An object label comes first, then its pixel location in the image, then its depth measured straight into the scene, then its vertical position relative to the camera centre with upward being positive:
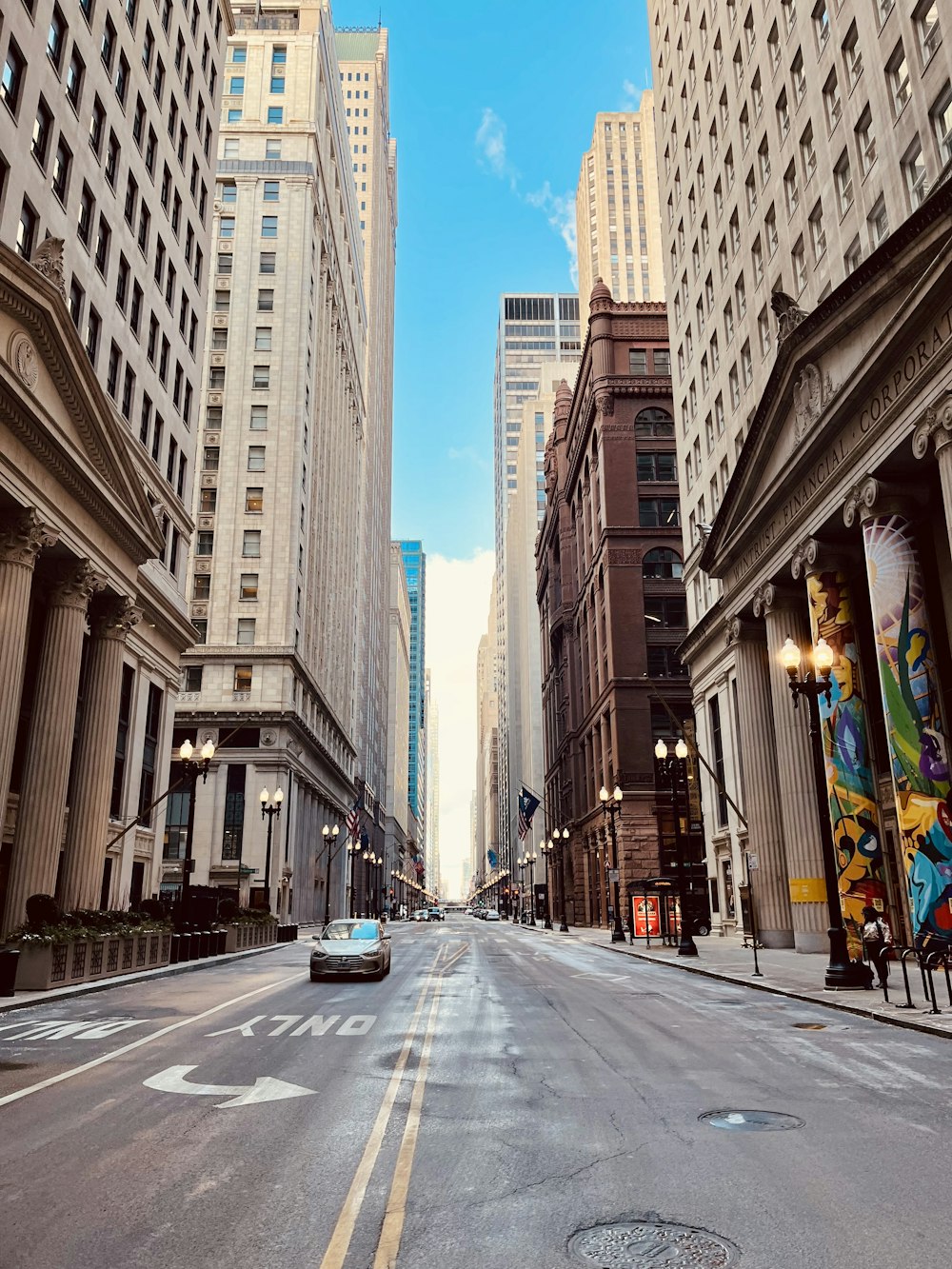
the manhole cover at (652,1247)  5.27 -1.96
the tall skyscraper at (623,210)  164.50 +118.73
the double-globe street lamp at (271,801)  44.67 +4.67
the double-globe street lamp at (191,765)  29.44 +4.19
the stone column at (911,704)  21.17 +4.38
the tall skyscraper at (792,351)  23.62 +15.57
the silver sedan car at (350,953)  24.12 -1.33
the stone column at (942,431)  20.14 +9.66
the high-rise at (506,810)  172.18 +16.42
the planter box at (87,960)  21.33 -1.42
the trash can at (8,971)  19.92 -1.38
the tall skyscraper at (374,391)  134.50 +79.69
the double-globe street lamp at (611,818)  45.09 +3.71
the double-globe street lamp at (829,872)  20.00 +0.47
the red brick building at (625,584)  67.00 +23.37
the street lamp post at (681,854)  32.75 +1.43
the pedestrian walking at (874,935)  21.67 -0.91
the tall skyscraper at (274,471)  70.19 +34.80
